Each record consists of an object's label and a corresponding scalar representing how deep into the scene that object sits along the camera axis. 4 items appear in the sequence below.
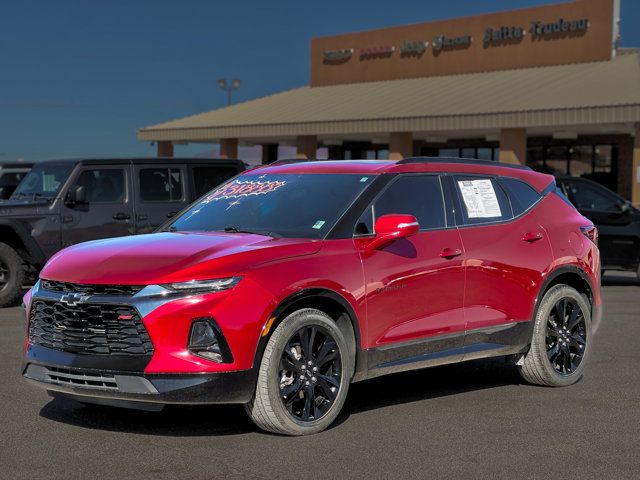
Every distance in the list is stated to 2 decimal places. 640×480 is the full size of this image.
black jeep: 13.55
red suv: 5.93
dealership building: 33.56
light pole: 58.17
